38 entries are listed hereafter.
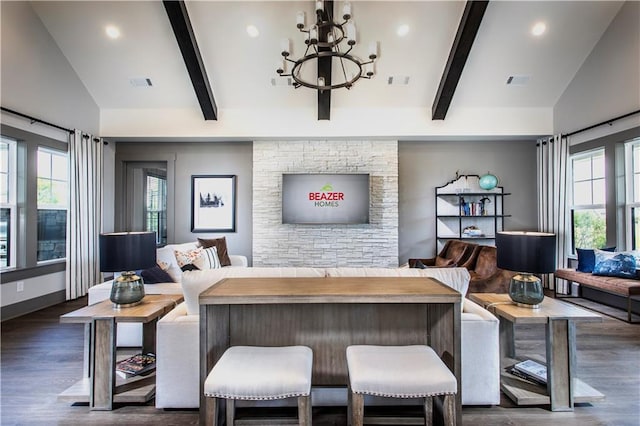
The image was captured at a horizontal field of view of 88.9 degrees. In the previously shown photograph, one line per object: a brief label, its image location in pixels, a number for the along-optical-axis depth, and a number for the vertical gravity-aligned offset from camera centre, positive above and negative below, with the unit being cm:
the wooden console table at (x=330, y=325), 190 -67
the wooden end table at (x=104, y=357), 208 -91
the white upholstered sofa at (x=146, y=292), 301 -75
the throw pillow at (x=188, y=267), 337 -54
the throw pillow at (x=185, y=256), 393 -50
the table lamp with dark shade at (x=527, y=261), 217 -31
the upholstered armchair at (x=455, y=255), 467 -61
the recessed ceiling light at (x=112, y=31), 431 +246
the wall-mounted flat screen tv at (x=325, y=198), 562 +30
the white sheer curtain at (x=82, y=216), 477 -1
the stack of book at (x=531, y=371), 227 -112
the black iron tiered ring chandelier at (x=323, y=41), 266 +153
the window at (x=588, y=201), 493 +23
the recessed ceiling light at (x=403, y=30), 431 +248
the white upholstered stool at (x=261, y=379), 138 -70
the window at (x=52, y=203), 456 +18
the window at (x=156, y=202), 616 +26
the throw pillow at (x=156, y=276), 331 -63
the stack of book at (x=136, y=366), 237 -112
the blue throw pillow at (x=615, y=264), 405 -63
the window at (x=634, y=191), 439 +33
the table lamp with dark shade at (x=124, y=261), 225 -32
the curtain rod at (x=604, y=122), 415 +129
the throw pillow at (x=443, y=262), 479 -71
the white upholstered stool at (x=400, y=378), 139 -71
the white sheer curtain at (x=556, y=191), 524 +39
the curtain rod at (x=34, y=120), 385 +124
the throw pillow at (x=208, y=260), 399 -56
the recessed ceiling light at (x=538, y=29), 428 +248
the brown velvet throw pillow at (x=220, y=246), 496 -48
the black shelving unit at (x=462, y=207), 589 +8
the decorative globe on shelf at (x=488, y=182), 555 +57
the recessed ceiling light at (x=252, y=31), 431 +246
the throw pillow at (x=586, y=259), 448 -61
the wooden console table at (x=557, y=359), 207 -91
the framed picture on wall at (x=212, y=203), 599 +23
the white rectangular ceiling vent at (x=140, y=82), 499 +206
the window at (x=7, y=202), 407 +17
